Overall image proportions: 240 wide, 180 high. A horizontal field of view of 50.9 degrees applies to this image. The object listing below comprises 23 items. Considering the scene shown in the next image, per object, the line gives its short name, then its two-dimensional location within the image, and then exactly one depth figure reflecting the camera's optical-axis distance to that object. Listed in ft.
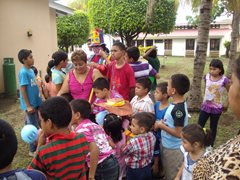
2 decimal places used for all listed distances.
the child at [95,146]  7.40
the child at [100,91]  10.68
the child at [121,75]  12.42
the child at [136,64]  14.12
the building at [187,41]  106.22
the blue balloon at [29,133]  7.24
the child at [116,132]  9.32
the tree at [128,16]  50.37
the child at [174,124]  9.32
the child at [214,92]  13.69
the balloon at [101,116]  10.37
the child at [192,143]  8.10
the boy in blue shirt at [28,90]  13.44
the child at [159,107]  10.62
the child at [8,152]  4.40
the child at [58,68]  12.50
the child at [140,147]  9.42
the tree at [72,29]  60.59
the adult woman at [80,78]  11.20
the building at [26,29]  29.99
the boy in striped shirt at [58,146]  5.95
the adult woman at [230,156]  3.85
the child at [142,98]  11.00
